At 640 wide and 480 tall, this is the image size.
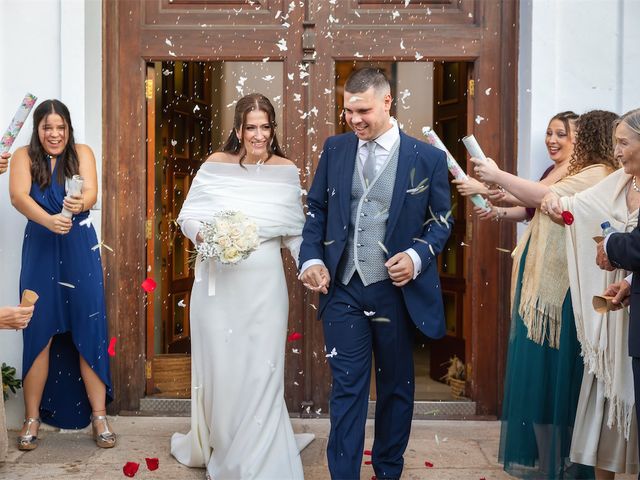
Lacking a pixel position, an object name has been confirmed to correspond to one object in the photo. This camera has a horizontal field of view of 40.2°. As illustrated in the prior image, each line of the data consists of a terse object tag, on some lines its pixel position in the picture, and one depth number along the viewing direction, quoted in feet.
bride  14.10
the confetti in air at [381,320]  13.21
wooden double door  17.71
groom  12.95
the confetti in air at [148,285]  16.96
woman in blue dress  15.92
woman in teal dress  13.47
